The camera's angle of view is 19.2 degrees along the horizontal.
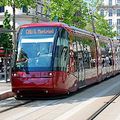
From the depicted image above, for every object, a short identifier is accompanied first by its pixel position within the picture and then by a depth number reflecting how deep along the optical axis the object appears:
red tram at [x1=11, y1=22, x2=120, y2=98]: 13.42
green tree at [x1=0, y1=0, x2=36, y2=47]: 22.57
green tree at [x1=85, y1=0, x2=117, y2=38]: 52.16
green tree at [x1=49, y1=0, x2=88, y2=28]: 31.81
